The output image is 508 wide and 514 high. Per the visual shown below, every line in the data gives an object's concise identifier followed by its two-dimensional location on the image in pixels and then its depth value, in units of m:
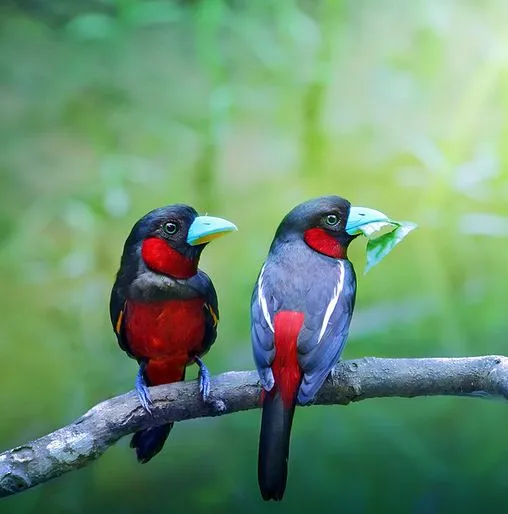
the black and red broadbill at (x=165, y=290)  4.57
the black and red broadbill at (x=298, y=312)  4.52
